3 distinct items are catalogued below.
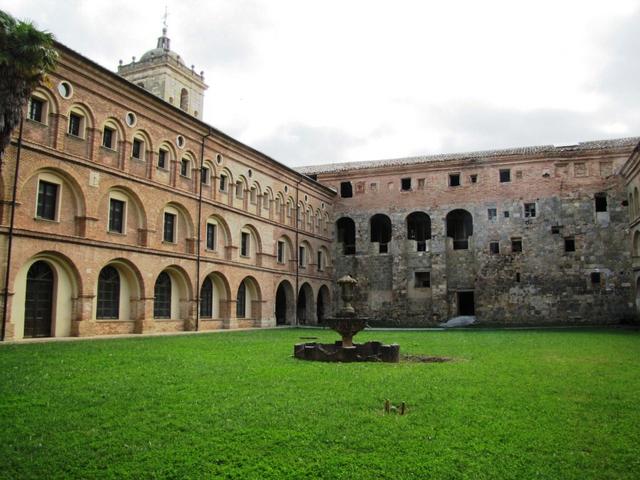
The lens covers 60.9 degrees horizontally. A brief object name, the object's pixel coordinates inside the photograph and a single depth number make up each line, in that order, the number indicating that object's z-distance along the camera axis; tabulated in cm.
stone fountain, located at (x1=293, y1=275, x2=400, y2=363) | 1360
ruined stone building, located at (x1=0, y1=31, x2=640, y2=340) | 1962
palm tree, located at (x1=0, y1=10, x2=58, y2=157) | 1549
